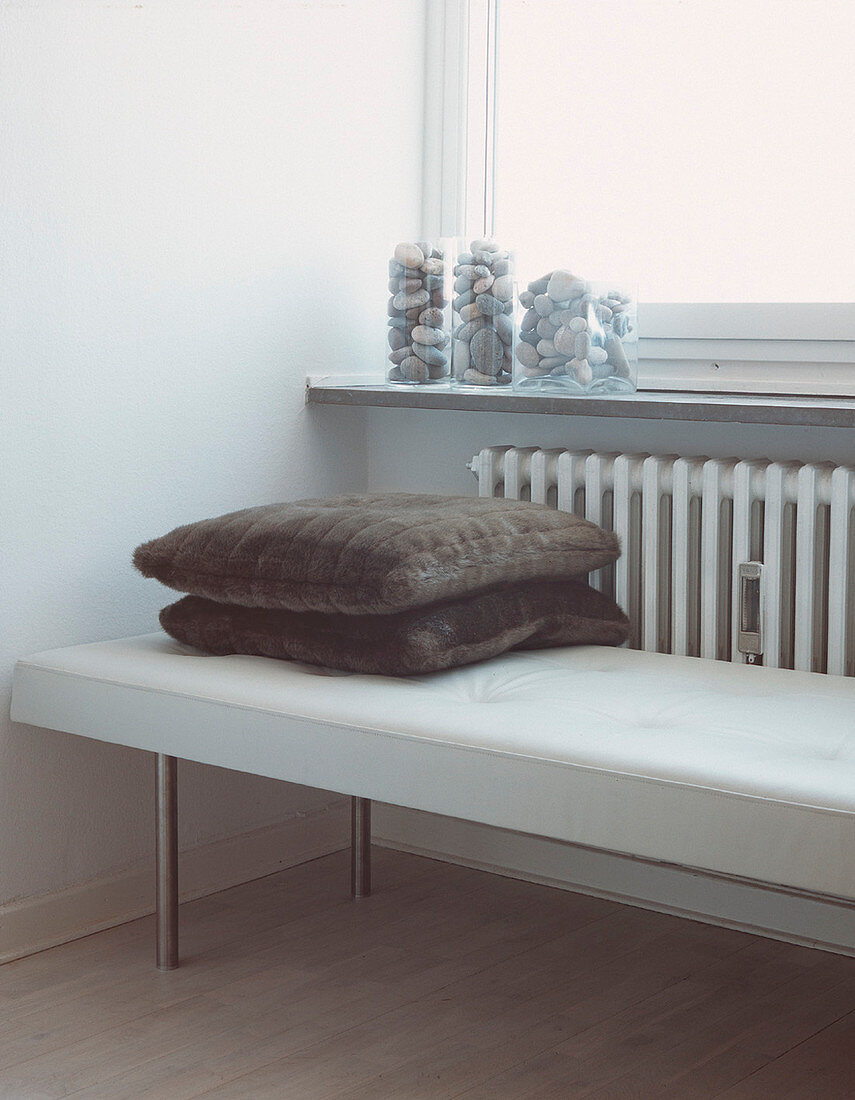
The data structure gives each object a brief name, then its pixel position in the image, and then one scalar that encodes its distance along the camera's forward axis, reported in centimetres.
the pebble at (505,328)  204
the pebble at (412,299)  207
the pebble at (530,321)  196
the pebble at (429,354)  209
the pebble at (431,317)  208
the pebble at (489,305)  203
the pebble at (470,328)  204
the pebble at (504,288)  203
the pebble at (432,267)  207
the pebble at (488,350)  203
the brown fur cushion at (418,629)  156
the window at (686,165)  187
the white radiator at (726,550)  174
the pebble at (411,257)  206
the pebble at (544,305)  193
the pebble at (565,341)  193
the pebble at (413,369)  209
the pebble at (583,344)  191
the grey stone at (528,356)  197
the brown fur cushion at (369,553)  153
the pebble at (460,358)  206
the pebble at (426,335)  208
